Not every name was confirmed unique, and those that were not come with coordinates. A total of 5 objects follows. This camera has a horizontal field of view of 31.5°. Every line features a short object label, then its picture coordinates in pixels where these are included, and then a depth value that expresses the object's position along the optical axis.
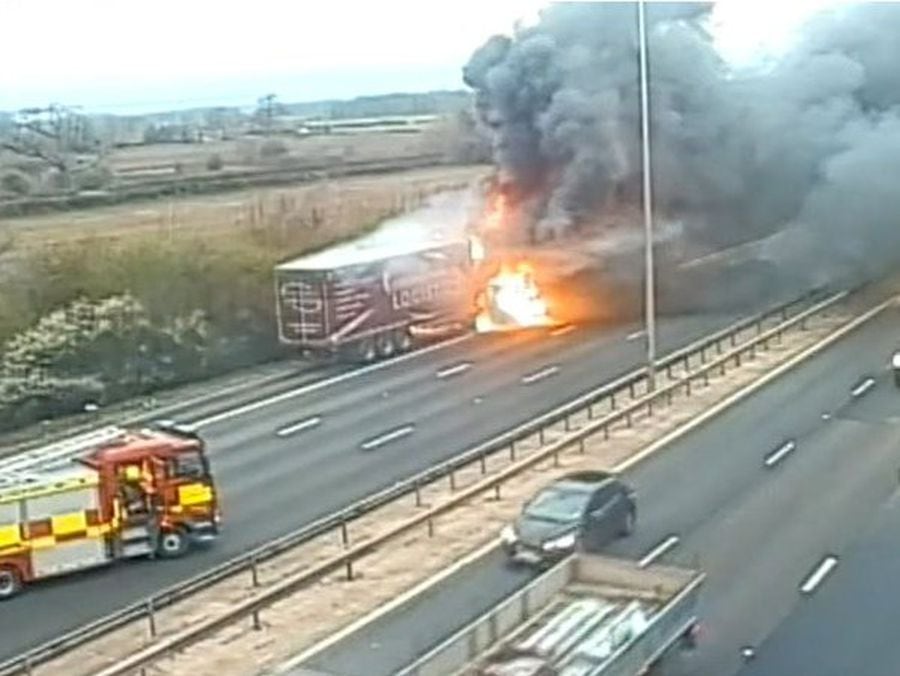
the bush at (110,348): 26.89
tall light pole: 24.95
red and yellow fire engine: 16.27
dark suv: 16.06
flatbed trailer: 11.05
